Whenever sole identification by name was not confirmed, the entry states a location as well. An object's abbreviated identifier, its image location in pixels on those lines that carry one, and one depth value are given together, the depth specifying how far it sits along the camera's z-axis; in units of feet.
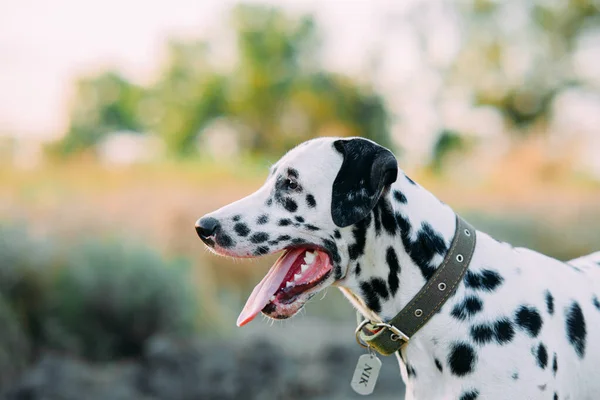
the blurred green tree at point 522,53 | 88.22
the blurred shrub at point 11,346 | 18.39
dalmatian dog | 8.38
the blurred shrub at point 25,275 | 20.27
